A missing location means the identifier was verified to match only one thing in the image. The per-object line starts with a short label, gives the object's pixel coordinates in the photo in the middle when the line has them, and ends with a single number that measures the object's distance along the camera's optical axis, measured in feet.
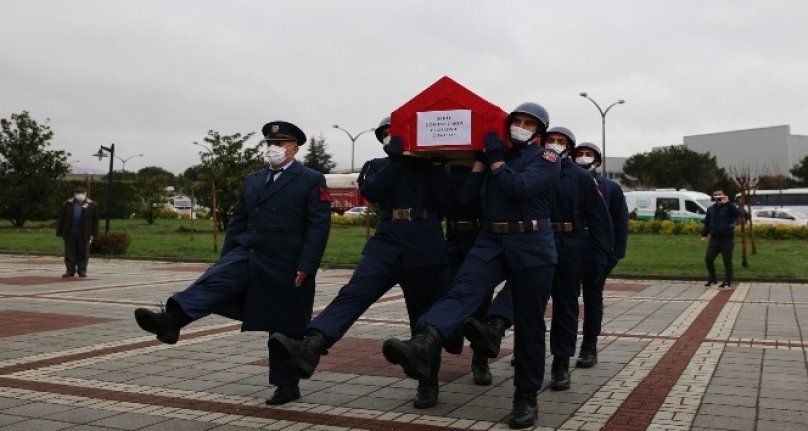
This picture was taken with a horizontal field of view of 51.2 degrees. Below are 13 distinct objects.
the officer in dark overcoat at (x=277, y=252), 18.11
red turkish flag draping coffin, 17.01
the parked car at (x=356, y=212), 176.21
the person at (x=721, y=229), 50.65
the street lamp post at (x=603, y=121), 144.49
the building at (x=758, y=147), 295.28
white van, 147.02
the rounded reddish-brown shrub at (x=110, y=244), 79.82
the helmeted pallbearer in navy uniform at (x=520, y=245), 16.30
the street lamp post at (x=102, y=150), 99.71
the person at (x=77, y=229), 54.60
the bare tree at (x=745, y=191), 69.28
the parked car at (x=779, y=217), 133.59
